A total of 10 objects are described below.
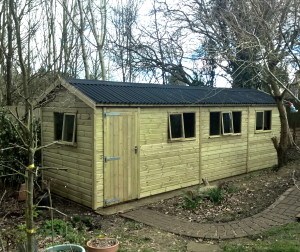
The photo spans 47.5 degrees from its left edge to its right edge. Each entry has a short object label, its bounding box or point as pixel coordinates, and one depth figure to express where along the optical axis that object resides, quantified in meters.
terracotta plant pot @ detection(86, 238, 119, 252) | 4.96
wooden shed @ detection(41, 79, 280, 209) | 7.59
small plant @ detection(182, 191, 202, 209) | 7.68
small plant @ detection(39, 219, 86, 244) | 5.65
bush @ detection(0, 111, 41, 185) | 9.01
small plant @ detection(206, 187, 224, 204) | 7.90
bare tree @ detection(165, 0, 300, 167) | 7.29
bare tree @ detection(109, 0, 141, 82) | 20.16
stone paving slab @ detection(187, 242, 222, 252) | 5.44
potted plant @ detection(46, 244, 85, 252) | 4.36
